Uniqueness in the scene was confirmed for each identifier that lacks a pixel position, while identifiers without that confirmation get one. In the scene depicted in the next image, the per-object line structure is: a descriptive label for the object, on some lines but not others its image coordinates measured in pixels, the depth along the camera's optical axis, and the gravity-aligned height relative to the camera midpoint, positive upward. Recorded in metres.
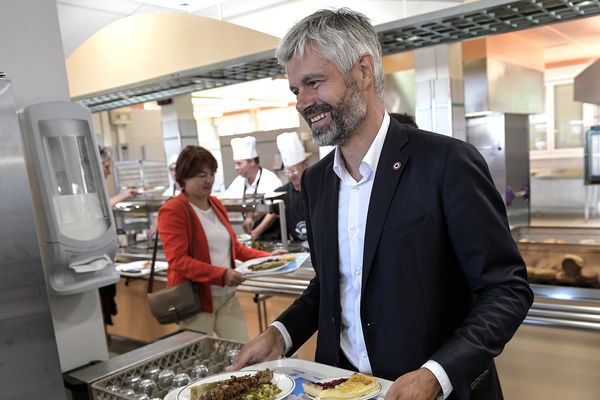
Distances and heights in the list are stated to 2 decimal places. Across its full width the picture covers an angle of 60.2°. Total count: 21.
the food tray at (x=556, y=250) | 2.36 -0.68
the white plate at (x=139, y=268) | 3.50 -0.83
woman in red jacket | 2.58 -0.53
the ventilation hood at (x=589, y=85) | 3.53 +0.14
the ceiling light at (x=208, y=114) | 12.12 +0.67
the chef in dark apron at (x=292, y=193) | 3.70 -0.42
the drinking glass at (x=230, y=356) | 1.71 -0.72
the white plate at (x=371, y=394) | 1.05 -0.54
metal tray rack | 1.57 -0.72
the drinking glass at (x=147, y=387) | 1.54 -0.71
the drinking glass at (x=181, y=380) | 1.56 -0.71
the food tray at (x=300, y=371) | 1.21 -0.60
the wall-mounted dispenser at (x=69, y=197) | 1.66 -0.14
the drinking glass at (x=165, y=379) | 1.58 -0.71
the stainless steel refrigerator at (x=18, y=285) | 1.47 -0.36
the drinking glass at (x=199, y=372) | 1.62 -0.71
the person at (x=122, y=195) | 4.26 -0.38
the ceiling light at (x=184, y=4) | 3.28 +0.89
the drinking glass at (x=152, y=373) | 1.64 -0.71
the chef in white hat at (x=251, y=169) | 4.63 -0.29
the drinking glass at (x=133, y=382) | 1.58 -0.72
